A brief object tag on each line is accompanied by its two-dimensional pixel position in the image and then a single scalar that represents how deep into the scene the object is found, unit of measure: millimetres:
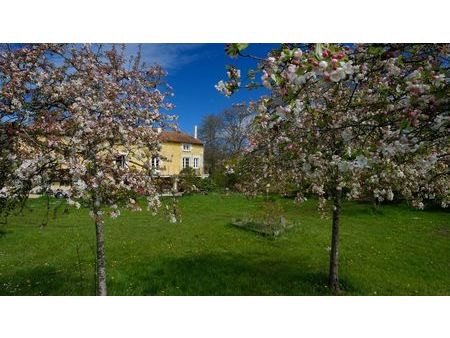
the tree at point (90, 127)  4174
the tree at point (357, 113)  2635
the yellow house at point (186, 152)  29156
